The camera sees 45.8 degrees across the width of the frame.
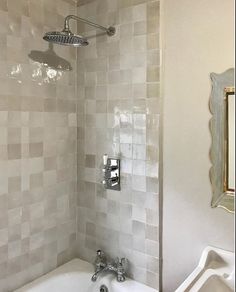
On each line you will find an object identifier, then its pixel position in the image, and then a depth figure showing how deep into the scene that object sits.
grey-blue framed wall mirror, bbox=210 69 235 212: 1.37
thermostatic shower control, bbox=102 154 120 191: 1.74
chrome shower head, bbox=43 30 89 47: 1.44
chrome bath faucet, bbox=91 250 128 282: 1.71
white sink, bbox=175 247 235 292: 1.22
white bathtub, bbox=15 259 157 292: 1.67
